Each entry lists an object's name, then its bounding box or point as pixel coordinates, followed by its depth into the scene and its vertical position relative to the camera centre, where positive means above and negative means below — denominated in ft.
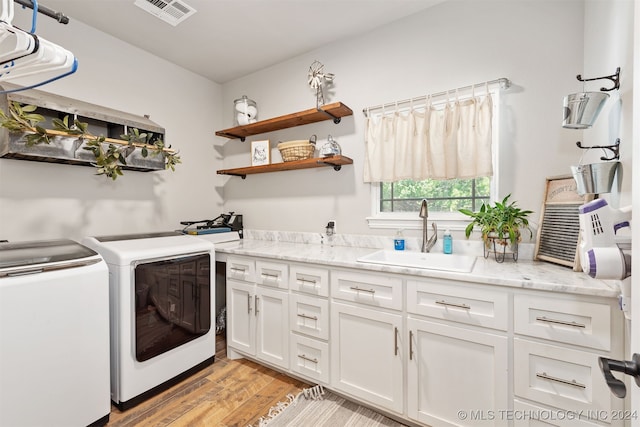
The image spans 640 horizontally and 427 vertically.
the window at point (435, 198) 6.44 +0.33
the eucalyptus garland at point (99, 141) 5.42 +1.64
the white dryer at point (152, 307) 5.88 -2.09
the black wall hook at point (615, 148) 3.87 +0.83
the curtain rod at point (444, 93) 6.03 +2.72
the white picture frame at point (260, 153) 9.43 +1.94
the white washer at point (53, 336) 4.37 -2.03
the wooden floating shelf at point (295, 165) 7.70 +1.35
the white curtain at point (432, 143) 6.19 +1.60
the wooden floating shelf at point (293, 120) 7.77 +2.69
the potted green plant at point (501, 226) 5.53 -0.29
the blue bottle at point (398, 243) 7.13 -0.79
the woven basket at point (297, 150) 8.18 +1.76
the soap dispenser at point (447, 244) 6.56 -0.74
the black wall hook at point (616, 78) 3.92 +1.78
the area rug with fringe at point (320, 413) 5.59 -4.05
